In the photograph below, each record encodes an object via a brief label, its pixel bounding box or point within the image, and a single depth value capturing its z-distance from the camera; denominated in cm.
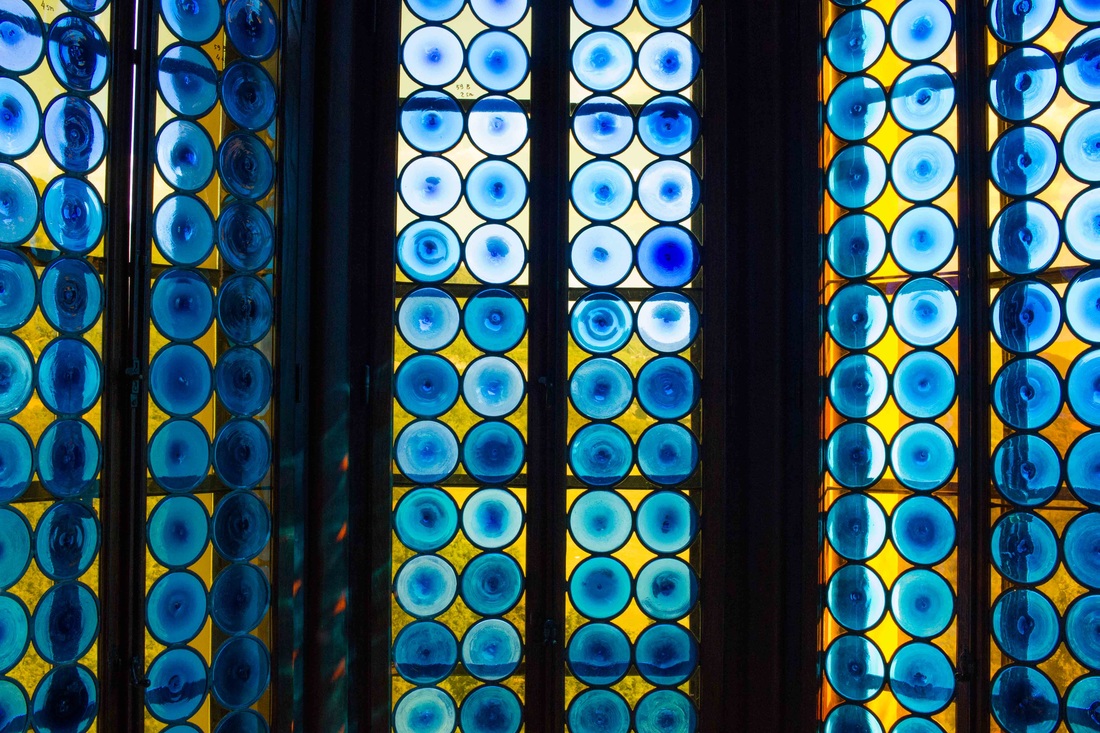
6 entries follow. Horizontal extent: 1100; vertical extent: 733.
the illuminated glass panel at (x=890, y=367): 307
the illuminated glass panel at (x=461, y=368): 329
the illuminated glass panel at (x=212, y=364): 272
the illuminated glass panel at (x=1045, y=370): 283
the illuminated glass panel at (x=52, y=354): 238
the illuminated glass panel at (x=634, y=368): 330
